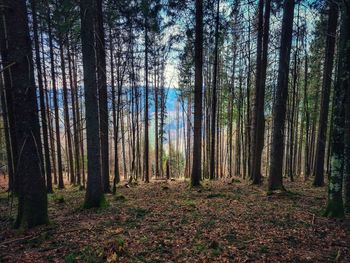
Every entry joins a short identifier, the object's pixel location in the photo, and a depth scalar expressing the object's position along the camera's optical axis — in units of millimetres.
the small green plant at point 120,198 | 9445
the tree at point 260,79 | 11000
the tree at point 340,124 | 5730
